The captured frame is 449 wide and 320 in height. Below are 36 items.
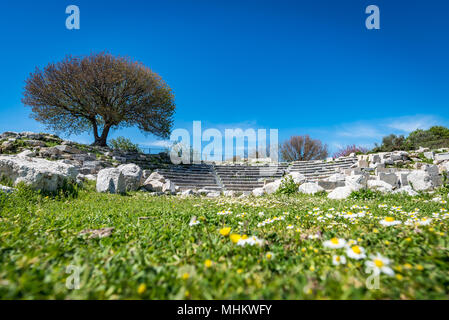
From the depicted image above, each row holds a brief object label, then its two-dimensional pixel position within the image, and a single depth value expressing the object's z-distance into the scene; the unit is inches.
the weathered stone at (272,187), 506.2
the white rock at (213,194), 506.6
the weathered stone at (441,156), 581.0
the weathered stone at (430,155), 626.9
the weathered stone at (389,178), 442.0
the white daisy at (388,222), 84.5
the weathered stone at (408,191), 321.7
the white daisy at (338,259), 63.3
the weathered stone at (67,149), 626.6
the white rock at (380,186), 377.4
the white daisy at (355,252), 61.6
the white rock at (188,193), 462.0
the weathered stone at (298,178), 505.8
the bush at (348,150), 1151.4
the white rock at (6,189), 220.5
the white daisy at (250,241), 75.7
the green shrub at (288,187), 449.6
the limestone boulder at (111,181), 396.2
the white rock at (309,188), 442.9
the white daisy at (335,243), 67.2
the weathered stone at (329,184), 460.1
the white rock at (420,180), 384.5
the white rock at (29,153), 492.6
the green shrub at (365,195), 319.0
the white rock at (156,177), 563.7
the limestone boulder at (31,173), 275.3
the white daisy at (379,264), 55.3
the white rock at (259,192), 497.0
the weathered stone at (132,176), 475.8
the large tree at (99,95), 794.8
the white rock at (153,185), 520.7
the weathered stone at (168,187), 514.3
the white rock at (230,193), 501.1
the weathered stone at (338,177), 502.2
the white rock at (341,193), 351.6
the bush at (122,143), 1039.7
